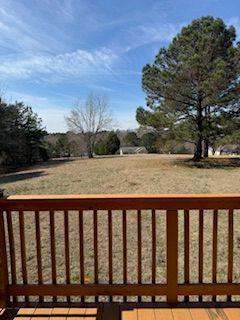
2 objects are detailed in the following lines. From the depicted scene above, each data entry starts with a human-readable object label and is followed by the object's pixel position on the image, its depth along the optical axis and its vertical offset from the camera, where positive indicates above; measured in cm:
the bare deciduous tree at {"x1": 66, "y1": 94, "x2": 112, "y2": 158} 1872 +215
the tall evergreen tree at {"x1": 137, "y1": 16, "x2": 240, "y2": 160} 922 +239
